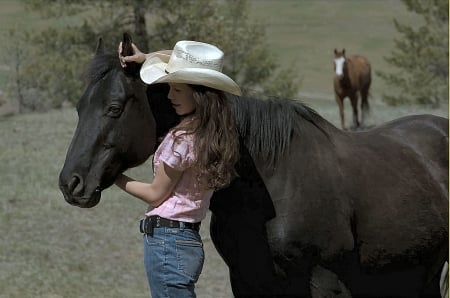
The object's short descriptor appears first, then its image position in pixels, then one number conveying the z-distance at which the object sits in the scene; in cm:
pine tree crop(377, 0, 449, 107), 2812
